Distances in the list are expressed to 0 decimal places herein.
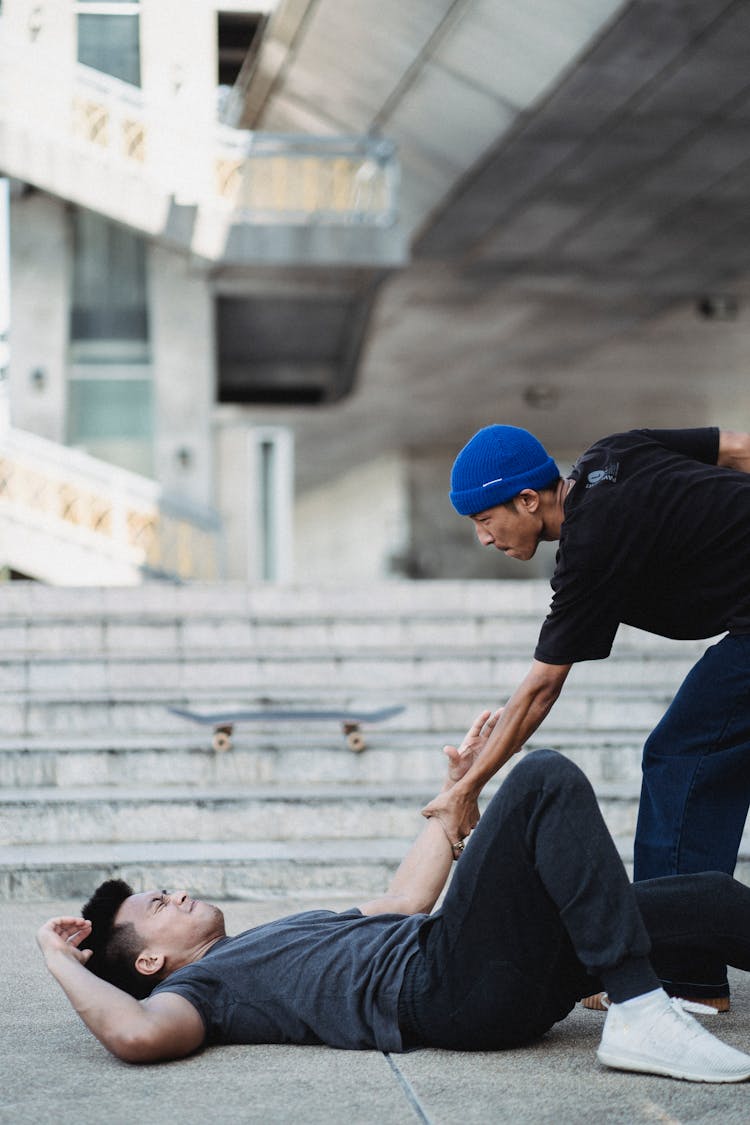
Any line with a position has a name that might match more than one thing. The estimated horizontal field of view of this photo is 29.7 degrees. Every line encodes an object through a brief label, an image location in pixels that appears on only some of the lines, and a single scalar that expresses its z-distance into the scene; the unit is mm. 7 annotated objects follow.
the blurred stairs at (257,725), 5711
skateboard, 6711
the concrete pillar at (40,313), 16203
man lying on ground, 3037
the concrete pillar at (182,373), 16422
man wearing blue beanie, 3393
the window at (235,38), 16969
